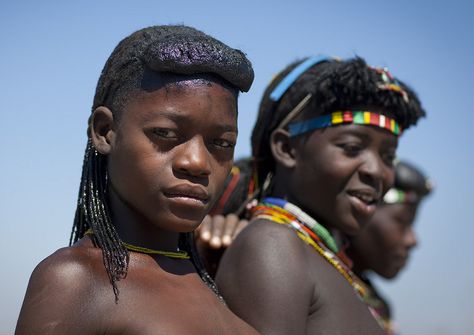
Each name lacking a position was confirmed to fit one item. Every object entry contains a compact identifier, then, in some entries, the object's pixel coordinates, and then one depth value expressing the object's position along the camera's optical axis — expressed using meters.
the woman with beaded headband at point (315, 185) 3.22
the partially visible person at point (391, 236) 6.36
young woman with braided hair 2.43
